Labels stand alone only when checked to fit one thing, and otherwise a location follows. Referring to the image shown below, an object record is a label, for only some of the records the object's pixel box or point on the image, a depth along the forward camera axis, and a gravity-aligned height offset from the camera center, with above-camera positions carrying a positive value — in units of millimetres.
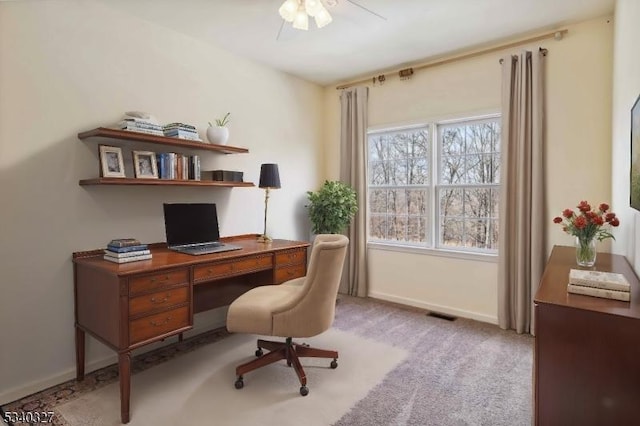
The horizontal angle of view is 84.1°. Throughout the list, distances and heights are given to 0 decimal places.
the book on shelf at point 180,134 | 2633 +526
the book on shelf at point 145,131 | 2383 +514
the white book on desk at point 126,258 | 2152 -331
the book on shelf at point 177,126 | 2642 +590
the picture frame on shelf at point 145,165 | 2477 +285
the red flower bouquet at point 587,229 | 1901 -142
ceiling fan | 2203 +1222
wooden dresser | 1196 -561
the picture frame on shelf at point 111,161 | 2308 +289
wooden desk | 1914 -522
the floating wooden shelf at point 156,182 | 2250 +160
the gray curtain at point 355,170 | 4043 +399
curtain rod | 2886 +1395
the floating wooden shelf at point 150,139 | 2236 +459
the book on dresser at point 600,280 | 1372 -310
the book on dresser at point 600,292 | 1348 -351
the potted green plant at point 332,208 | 3744 -41
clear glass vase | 1951 -269
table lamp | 3246 +243
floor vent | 3424 -1102
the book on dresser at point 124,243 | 2200 -239
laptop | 2670 -189
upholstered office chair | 2107 -661
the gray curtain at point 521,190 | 2943 +111
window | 3408 +195
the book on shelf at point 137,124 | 2393 +552
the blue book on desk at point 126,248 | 2174 -270
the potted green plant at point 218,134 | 2947 +586
